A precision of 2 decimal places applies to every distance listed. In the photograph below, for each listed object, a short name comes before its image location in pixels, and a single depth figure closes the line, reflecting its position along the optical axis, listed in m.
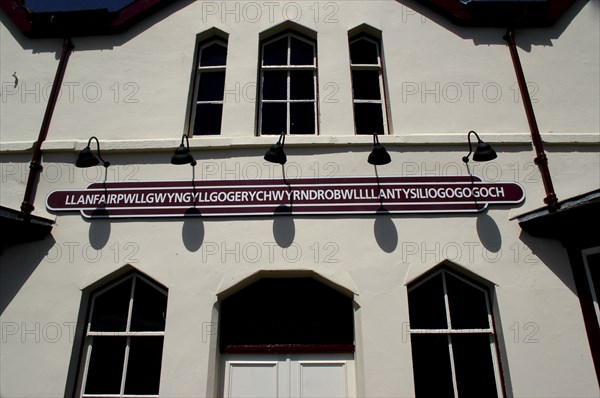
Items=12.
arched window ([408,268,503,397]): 5.72
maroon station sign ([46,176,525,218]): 6.37
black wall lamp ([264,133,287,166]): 6.07
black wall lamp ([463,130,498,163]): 6.04
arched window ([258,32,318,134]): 7.29
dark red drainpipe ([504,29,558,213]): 6.28
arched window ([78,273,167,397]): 5.88
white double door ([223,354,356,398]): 5.83
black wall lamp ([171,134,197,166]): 6.10
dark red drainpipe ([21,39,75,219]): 6.51
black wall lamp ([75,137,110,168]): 6.25
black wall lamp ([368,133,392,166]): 6.15
